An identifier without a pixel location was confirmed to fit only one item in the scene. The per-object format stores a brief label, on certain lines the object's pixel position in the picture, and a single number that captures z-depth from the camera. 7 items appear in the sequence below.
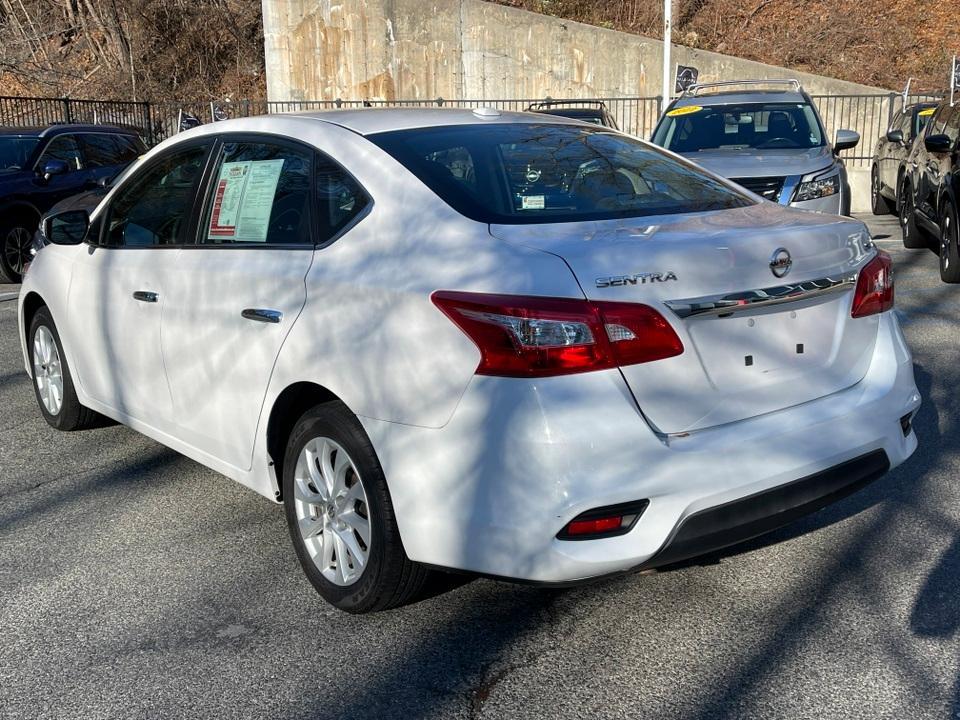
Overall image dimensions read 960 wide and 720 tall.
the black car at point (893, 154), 13.84
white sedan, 3.04
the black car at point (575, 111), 16.75
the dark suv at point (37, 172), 11.94
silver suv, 9.55
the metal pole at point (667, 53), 20.54
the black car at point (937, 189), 9.75
